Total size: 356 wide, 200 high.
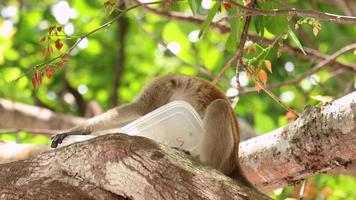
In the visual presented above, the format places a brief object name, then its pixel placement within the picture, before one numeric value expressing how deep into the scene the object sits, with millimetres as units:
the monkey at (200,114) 8859
